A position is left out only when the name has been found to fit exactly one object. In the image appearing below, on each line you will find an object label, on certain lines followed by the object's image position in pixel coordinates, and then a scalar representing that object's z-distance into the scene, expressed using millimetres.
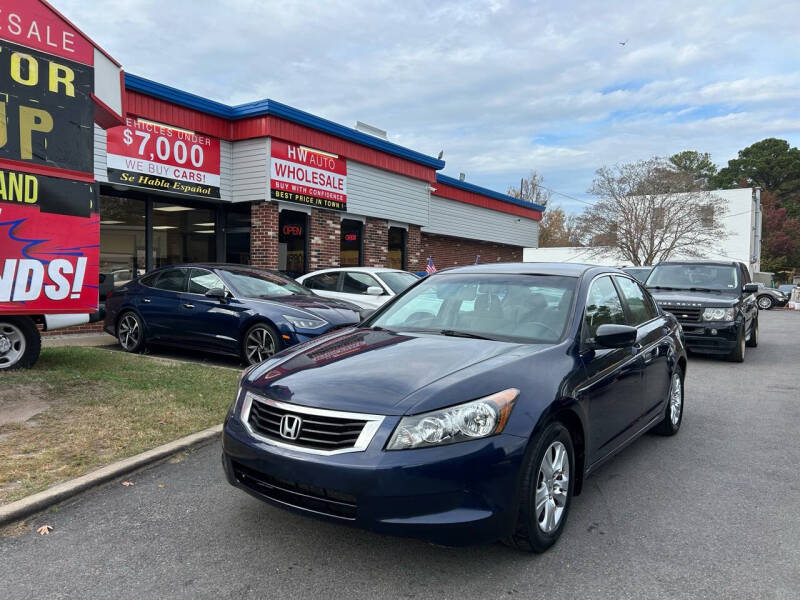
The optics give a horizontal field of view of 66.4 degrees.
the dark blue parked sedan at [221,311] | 7832
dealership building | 11625
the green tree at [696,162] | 76875
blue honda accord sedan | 2689
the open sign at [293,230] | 14289
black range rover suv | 9625
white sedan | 10680
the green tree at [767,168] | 68750
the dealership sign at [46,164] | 6383
